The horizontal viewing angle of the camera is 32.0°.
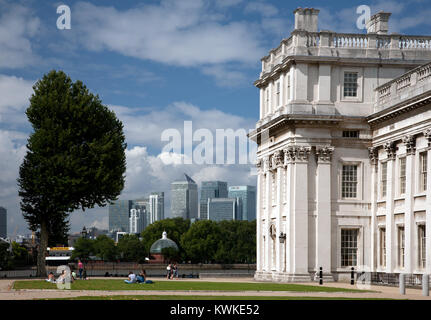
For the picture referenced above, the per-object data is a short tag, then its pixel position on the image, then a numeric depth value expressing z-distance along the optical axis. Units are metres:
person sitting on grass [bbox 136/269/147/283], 51.81
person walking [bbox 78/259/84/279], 64.42
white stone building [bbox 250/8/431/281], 57.75
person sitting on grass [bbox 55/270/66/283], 46.13
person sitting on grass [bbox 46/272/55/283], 53.25
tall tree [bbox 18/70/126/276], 66.19
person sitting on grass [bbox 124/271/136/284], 50.66
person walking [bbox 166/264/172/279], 69.66
